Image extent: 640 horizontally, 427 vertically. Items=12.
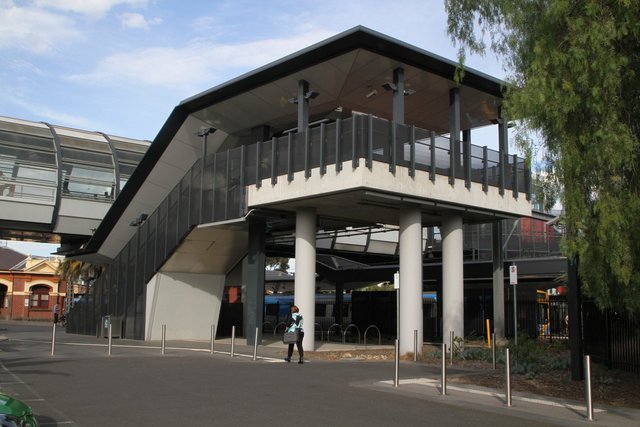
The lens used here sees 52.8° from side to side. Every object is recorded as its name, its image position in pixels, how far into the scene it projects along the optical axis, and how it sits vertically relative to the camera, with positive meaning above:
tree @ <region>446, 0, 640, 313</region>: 9.50 +3.02
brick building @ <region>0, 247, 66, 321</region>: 64.62 +1.60
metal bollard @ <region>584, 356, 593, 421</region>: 9.52 -1.05
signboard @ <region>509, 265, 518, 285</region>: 18.52 +1.16
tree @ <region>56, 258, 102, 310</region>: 50.19 +2.76
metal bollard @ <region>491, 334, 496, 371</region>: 16.30 -0.95
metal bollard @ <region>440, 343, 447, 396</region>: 11.55 -1.19
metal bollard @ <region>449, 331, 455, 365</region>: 18.39 -0.75
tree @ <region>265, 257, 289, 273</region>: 74.62 +5.43
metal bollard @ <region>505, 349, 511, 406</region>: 10.64 -1.07
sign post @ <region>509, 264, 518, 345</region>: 18.52 +1.13
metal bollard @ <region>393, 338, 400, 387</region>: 12.42 -1.10
